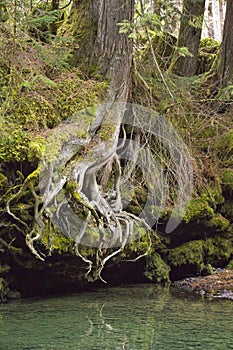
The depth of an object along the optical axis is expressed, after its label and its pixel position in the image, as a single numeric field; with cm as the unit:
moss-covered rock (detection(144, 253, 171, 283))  1746
